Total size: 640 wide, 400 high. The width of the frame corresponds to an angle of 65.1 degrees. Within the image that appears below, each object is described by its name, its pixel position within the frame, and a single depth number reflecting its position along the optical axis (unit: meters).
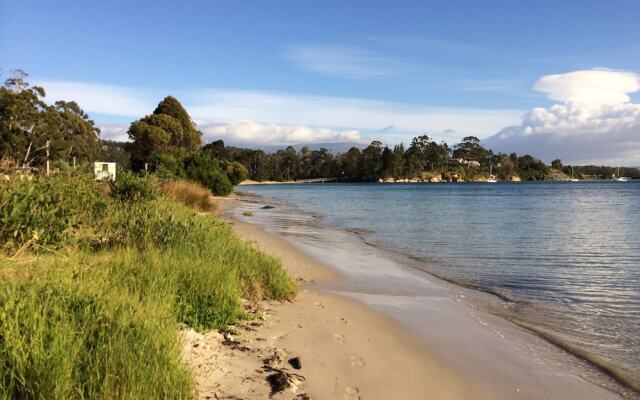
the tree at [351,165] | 186.88
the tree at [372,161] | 178.25
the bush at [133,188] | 15.62
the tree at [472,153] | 197.75
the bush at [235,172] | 60.62
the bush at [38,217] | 6.64
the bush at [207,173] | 40.25
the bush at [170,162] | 37.89
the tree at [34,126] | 40.94
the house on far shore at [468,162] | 192.25
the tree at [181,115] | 58.44
